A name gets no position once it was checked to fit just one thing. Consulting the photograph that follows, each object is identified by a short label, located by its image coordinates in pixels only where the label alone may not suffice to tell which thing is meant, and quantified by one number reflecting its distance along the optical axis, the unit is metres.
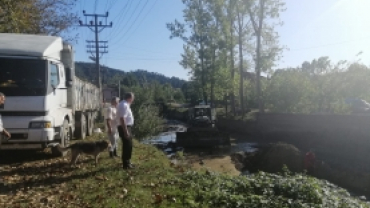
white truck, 9.28
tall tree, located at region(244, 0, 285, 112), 35.81
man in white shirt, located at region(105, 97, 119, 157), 10.25
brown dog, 9.38
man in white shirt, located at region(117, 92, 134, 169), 8.33
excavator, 27.73
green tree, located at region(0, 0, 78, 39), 14.34
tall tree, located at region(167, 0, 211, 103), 43.56
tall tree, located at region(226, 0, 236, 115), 40.09
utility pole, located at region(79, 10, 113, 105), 43.88
